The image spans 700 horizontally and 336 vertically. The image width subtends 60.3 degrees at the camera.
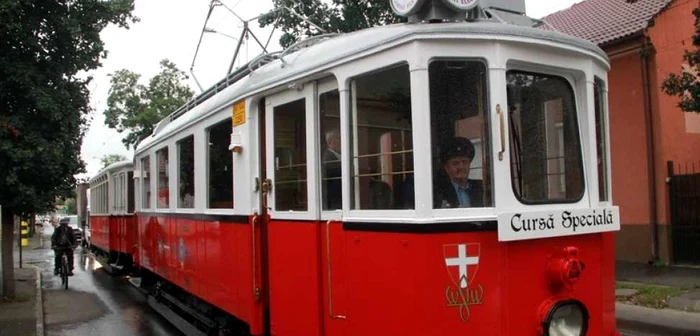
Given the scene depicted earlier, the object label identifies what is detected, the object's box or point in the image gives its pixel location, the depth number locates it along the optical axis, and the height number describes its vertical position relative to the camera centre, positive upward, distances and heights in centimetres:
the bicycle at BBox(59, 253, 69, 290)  1364 -151
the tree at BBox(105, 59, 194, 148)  3631 +666
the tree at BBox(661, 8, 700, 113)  959 +170
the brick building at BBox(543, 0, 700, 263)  1355 +143
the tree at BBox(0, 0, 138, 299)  987 +192
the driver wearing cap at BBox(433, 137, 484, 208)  340 +6
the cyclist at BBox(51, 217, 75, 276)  1448 -89
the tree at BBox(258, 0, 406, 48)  1627 +498
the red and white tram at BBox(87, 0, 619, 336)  332 +4
